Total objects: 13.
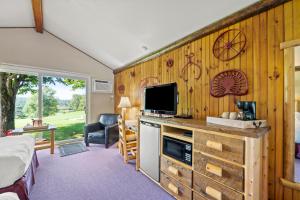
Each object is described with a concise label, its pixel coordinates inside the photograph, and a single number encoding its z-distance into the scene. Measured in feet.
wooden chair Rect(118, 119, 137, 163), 10.40
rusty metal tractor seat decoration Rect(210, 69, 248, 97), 6.51
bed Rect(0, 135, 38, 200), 5.40
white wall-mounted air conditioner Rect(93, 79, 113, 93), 16.74
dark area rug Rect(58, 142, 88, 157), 12.56
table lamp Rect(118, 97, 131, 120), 14.29
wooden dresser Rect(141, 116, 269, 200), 4.39
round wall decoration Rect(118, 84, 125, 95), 16.44
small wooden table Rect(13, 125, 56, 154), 11.14
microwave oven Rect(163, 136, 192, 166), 6.21
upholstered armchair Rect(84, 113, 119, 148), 13.29
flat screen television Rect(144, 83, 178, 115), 7.88
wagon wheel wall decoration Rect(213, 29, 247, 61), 6.59
